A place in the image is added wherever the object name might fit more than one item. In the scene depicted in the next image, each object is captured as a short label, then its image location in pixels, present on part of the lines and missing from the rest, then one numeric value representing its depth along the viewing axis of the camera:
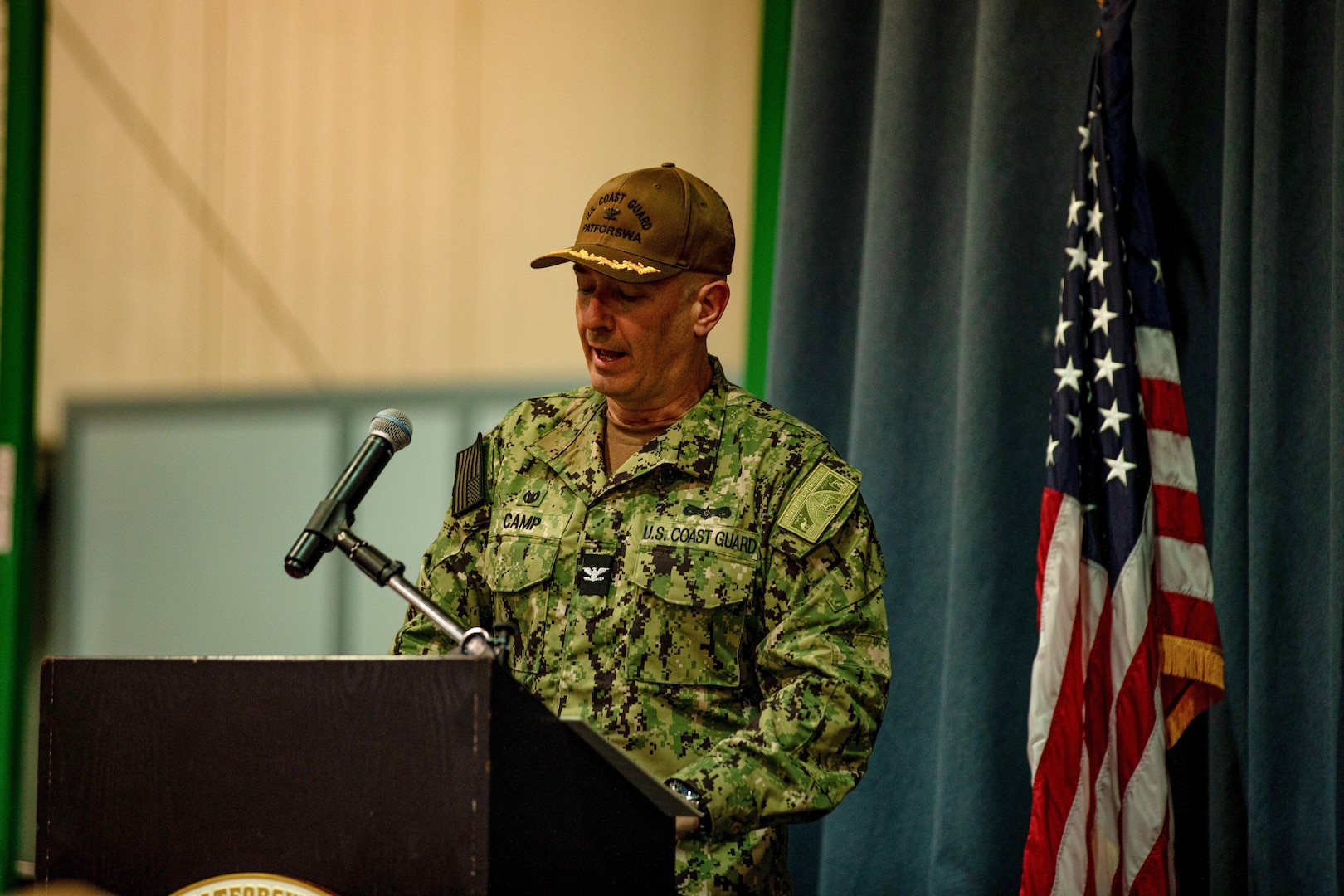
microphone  5.52
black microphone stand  5.46
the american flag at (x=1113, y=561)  6.19
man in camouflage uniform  5.76
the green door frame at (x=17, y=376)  7.85
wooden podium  5.29
